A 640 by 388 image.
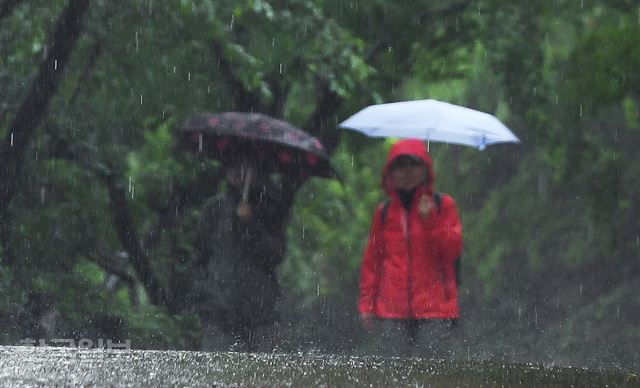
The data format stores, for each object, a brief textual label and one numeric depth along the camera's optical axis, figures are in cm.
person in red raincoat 1473
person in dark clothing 1608
